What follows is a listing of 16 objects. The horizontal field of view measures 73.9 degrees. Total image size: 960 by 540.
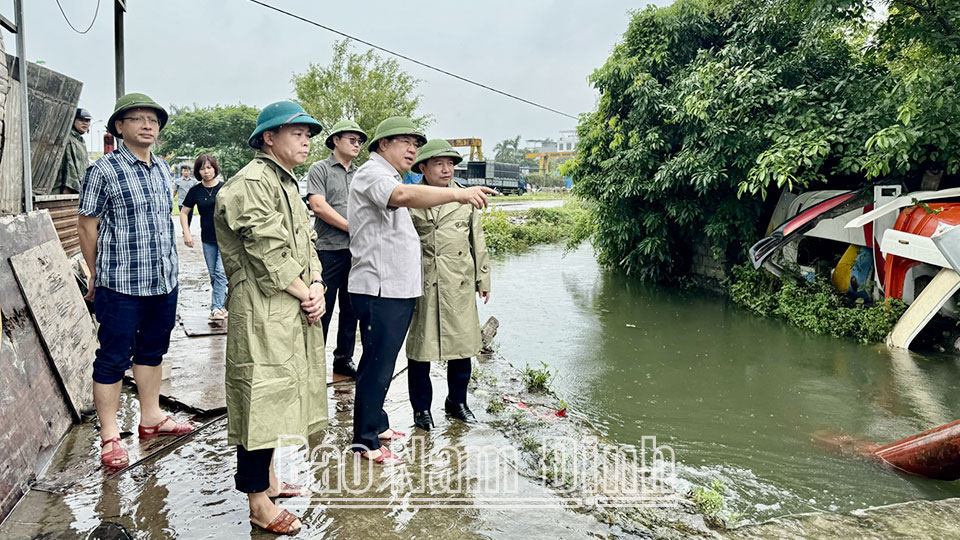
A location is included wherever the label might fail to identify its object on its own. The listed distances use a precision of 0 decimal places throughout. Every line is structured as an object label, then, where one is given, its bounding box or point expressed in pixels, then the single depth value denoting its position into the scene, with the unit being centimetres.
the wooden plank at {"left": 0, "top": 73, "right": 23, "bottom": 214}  405
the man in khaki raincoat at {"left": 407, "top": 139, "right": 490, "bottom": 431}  364
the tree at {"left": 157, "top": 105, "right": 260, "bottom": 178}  4184
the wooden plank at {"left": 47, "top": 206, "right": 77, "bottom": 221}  551
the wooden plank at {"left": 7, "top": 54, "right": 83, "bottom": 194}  568
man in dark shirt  429
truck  3844
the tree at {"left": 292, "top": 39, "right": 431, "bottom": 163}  2325
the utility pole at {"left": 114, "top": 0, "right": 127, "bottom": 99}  789
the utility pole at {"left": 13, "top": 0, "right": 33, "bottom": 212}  428
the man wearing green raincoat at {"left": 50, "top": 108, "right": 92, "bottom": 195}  616
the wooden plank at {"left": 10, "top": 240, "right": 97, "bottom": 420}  356
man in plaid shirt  301
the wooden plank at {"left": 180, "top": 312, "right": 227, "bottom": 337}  590
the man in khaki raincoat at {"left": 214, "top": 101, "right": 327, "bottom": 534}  238
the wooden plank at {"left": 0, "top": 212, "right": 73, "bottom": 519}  280
